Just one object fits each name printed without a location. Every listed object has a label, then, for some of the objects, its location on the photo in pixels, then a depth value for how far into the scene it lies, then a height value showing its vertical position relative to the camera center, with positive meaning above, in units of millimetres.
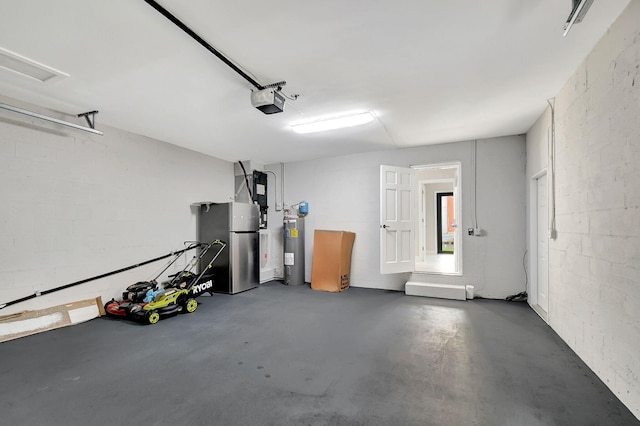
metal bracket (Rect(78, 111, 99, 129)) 3660 +1321
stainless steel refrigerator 5344 -482
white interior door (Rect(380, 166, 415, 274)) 5125 -71
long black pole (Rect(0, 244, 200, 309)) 3262 -873
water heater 6035 -770
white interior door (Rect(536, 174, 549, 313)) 3743 -364
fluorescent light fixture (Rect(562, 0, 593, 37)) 1650 +1260
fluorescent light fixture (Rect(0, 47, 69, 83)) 2430 +1369
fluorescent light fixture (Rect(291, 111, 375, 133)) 3848 +1331
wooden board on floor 3159 -1253
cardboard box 5547 -899
